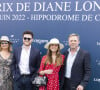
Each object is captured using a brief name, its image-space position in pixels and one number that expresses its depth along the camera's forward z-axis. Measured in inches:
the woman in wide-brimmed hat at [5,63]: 159.5
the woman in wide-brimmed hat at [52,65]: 143.9
